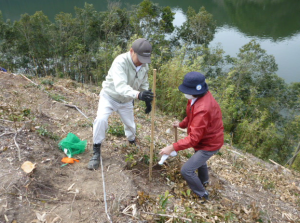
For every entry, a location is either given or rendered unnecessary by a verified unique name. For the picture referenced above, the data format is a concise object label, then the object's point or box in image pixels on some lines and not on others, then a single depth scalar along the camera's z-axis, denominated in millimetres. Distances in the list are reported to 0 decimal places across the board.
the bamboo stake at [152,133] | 2491
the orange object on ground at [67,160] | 3254
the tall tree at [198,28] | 25852
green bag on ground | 3438
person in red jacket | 2643
